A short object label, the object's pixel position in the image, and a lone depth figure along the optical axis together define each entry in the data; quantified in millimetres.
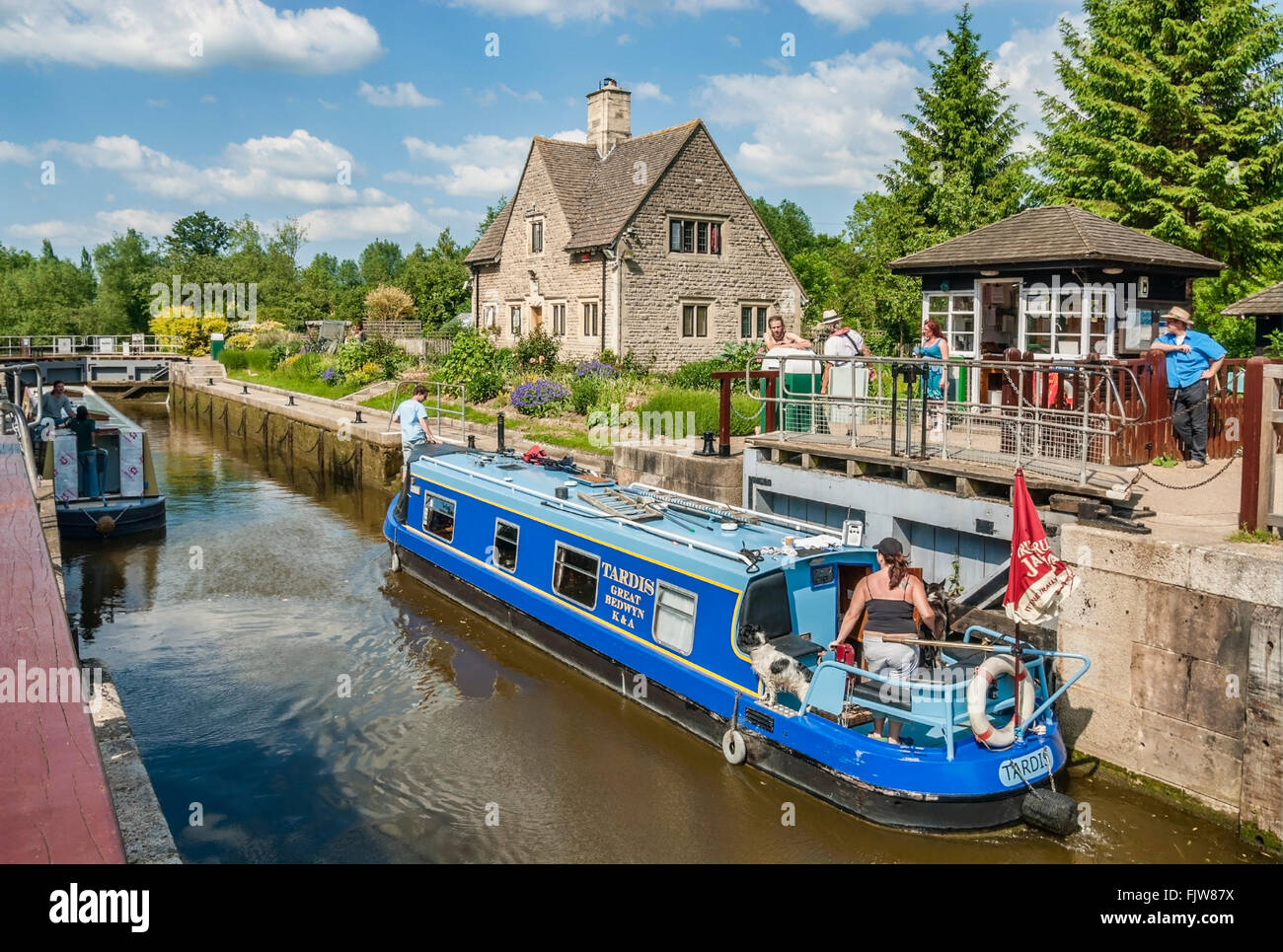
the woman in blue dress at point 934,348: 14383
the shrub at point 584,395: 25094
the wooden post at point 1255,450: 8727
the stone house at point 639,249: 31578
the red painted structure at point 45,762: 4961
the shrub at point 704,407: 17297
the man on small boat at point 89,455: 20141
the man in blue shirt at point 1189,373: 12398
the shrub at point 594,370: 28481
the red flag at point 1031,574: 8719
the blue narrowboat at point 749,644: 8484
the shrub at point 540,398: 25953
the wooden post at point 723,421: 15516
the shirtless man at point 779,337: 15242
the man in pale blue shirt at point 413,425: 17531
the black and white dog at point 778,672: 9258
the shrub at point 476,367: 29016
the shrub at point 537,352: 32312
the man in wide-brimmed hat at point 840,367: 14516
